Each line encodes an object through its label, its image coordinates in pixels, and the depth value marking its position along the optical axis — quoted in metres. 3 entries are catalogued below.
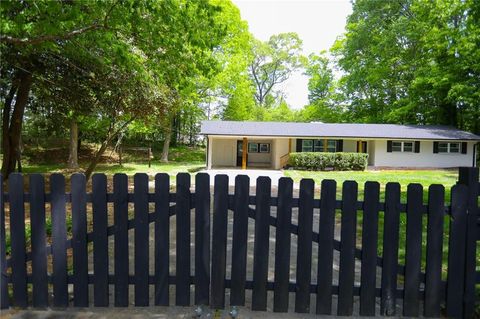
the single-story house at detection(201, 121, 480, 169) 24.67
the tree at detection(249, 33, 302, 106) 49.00
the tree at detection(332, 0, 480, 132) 26.55
